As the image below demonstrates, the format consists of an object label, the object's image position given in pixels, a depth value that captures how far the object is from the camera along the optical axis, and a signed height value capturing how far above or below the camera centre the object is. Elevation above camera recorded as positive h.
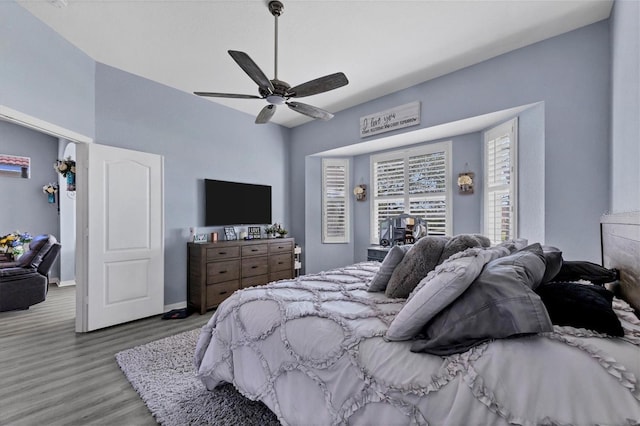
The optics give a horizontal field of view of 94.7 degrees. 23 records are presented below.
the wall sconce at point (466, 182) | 3.94 +0.40
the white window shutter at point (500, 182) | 3.34 +0.36
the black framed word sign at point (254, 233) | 4.70 -0.34
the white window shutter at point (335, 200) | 5.34 +0.22
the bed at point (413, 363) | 0.92 -0.58
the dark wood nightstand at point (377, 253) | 4.38 -0.62
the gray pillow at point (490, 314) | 1.05 -0.38
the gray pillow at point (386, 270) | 2.01 -0.40
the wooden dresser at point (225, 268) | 3.83 -0.78
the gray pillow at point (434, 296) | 1.22 -0.36
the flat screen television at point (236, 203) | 4.35 +0.14
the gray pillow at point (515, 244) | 2.00 -0.23
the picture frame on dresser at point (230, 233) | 4.46 -0.32
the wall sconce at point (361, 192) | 5.16 +0.35
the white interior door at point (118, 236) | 3.19 -0.28
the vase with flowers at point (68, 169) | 3.96 +0.59
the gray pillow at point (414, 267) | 1.83 -0.35
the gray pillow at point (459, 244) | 1.86 -0.21
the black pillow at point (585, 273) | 1.63 -0.35
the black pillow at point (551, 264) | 1.47 -0.26
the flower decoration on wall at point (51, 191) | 5.75 +0.42
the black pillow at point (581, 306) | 1.07 -0.37
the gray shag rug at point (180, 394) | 1.77 -1.24
